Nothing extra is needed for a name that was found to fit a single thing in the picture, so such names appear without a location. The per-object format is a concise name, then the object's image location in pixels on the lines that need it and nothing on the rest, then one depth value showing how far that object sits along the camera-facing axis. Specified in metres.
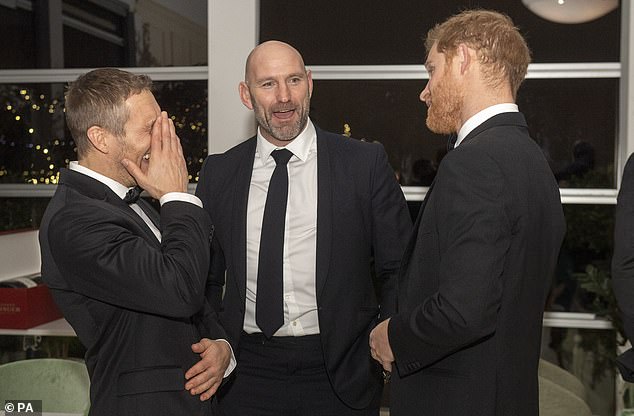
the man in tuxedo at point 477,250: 1.73
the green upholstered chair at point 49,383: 2.77
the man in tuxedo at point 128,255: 1.68
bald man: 2.44
